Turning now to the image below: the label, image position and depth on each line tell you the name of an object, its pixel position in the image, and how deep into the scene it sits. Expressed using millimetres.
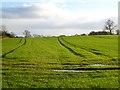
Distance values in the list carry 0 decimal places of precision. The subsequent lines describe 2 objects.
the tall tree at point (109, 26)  132540
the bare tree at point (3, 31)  117506
